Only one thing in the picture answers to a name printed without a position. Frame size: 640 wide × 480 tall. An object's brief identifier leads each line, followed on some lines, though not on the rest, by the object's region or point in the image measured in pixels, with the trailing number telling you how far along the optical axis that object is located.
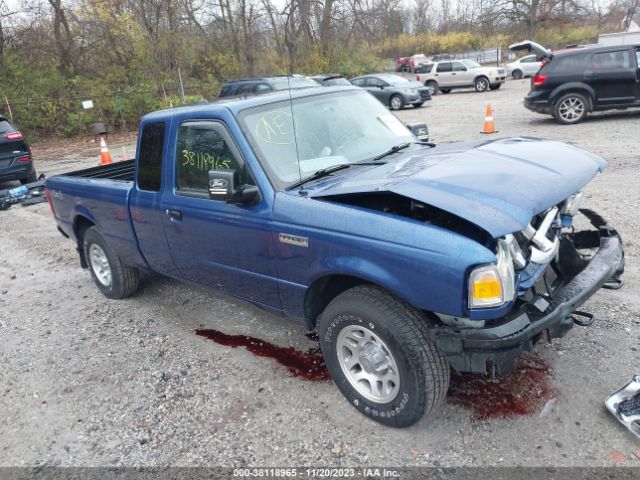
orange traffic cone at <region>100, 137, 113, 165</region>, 12.30
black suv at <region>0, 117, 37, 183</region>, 10.38
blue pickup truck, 2.55
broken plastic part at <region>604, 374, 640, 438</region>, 2.75
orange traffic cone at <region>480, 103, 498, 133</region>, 12.09
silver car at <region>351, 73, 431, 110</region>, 20.48
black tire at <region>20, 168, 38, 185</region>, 10.95
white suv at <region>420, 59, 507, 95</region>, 24.86
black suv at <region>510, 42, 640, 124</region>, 11.37
